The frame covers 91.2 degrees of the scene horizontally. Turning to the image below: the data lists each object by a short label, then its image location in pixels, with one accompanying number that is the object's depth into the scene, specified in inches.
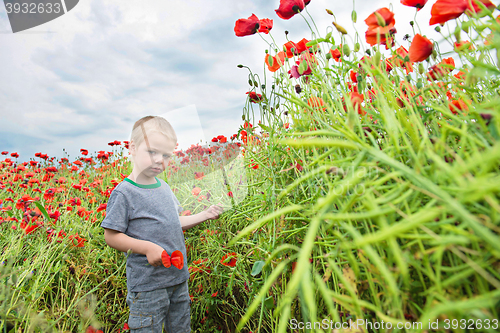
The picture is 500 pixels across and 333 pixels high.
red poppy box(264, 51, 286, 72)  33.4
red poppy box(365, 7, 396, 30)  25.4
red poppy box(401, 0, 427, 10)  27.8
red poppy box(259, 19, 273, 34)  34.8
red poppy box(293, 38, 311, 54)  32.5
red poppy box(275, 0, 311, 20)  30.6
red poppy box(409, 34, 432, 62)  24.5
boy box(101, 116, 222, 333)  37.3
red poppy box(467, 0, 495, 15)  21.0
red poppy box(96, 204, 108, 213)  53.6
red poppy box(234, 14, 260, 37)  34.3
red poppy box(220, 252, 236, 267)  39.5
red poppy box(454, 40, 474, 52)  21.8
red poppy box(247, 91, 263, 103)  36.4
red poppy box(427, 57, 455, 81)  27.3
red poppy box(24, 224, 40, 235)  46.5
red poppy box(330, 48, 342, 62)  33.8
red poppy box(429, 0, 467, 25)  21.1
